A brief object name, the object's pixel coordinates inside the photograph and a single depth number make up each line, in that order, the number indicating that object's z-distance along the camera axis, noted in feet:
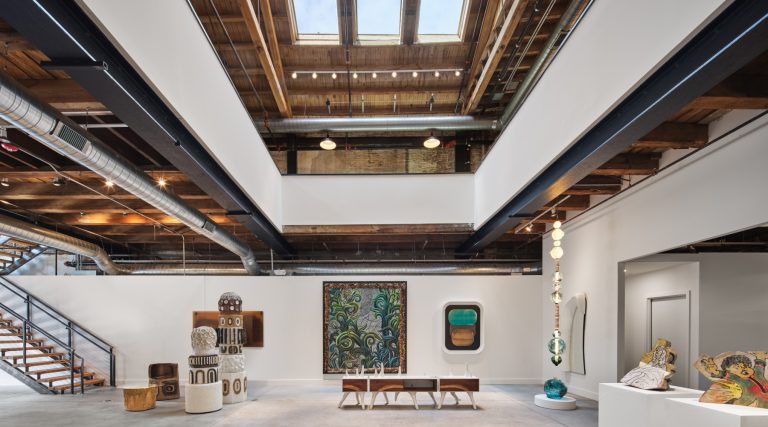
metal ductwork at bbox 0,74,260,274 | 12.99
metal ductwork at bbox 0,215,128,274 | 28.43
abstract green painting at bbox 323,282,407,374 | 38.29
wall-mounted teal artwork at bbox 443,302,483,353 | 38.55
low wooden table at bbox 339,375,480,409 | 27.17
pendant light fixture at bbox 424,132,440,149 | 33.63
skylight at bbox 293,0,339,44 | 28.19
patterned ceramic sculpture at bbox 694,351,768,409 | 13.74
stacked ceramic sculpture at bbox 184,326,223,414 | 26.53
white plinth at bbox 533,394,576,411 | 27.43
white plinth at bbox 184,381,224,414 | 26.50
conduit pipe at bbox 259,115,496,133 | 37.60
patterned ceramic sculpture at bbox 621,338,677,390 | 17.34
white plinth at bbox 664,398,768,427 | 12.64
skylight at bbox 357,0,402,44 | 28.30
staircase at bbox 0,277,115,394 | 34.50
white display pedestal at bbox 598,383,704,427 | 16.38
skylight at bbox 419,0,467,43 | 28.30
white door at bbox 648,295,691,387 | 28.84
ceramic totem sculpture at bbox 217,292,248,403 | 29.45
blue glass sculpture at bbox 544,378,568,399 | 28.43
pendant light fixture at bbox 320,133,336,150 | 33.86
